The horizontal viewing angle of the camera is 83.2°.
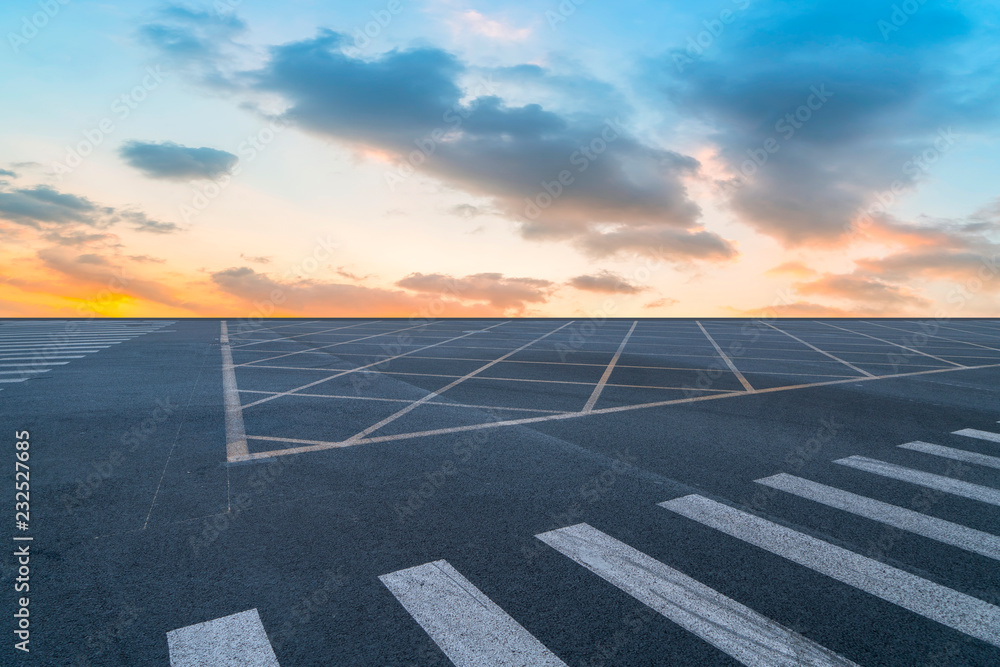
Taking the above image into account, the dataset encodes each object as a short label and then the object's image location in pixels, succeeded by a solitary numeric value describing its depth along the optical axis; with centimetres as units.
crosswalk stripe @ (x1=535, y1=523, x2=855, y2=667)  303
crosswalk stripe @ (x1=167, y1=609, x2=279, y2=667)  292
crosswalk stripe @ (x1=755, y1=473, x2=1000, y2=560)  455
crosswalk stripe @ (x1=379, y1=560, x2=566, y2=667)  294
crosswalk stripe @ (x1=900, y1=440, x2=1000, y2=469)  677
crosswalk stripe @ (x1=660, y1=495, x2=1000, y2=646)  345
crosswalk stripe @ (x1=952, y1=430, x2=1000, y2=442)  792
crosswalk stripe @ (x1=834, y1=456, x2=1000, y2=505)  565
